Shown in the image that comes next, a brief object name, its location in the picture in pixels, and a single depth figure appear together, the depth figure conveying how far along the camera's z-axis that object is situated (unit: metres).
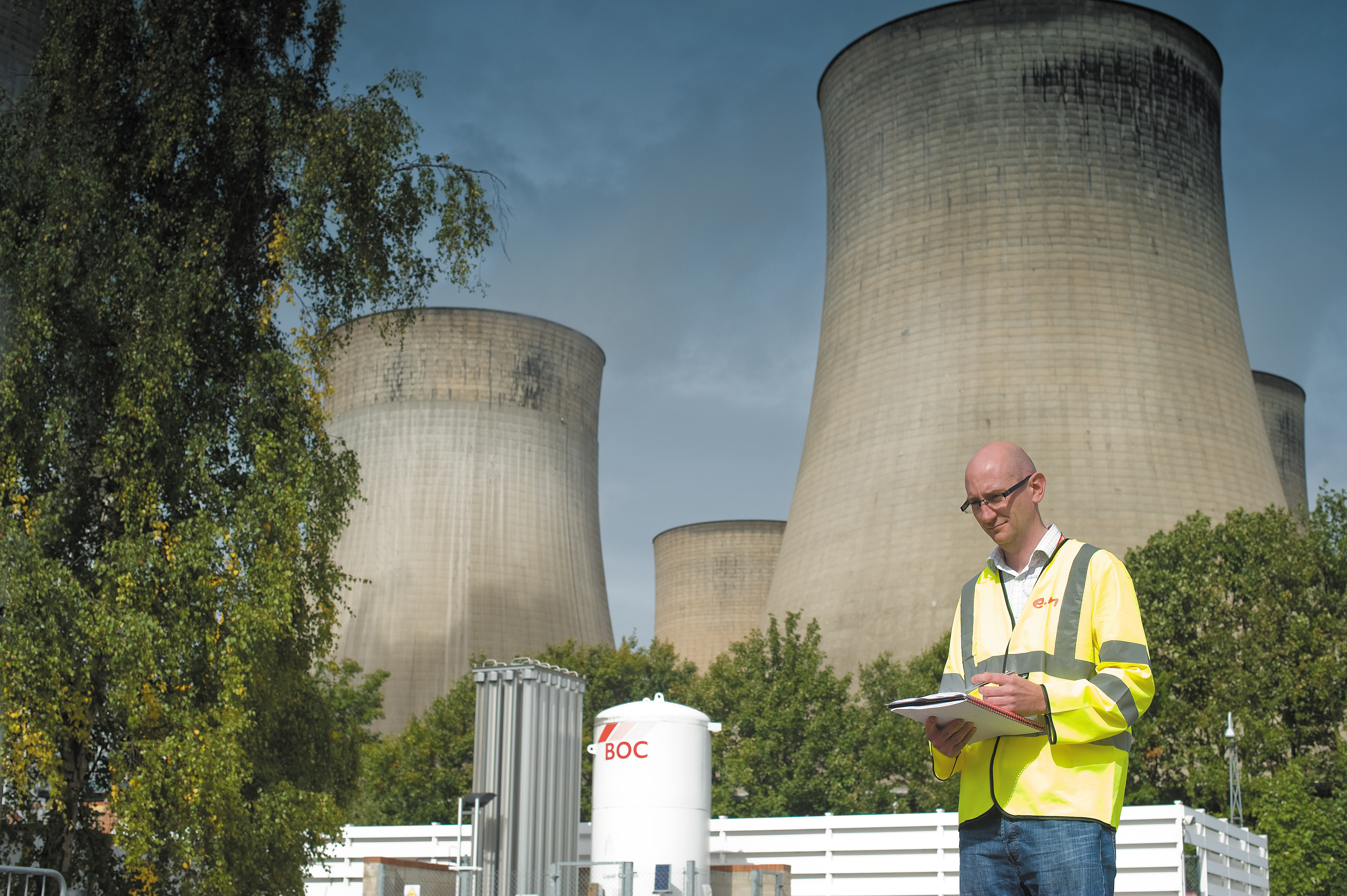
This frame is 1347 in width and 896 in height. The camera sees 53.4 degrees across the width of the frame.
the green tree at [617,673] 26.28
